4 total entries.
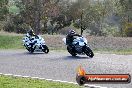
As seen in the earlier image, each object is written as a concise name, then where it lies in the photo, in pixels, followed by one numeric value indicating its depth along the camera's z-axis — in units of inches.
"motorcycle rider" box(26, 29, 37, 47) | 899.0
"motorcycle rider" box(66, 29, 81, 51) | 803.4
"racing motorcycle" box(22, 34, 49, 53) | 871.7
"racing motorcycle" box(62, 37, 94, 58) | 771.2
